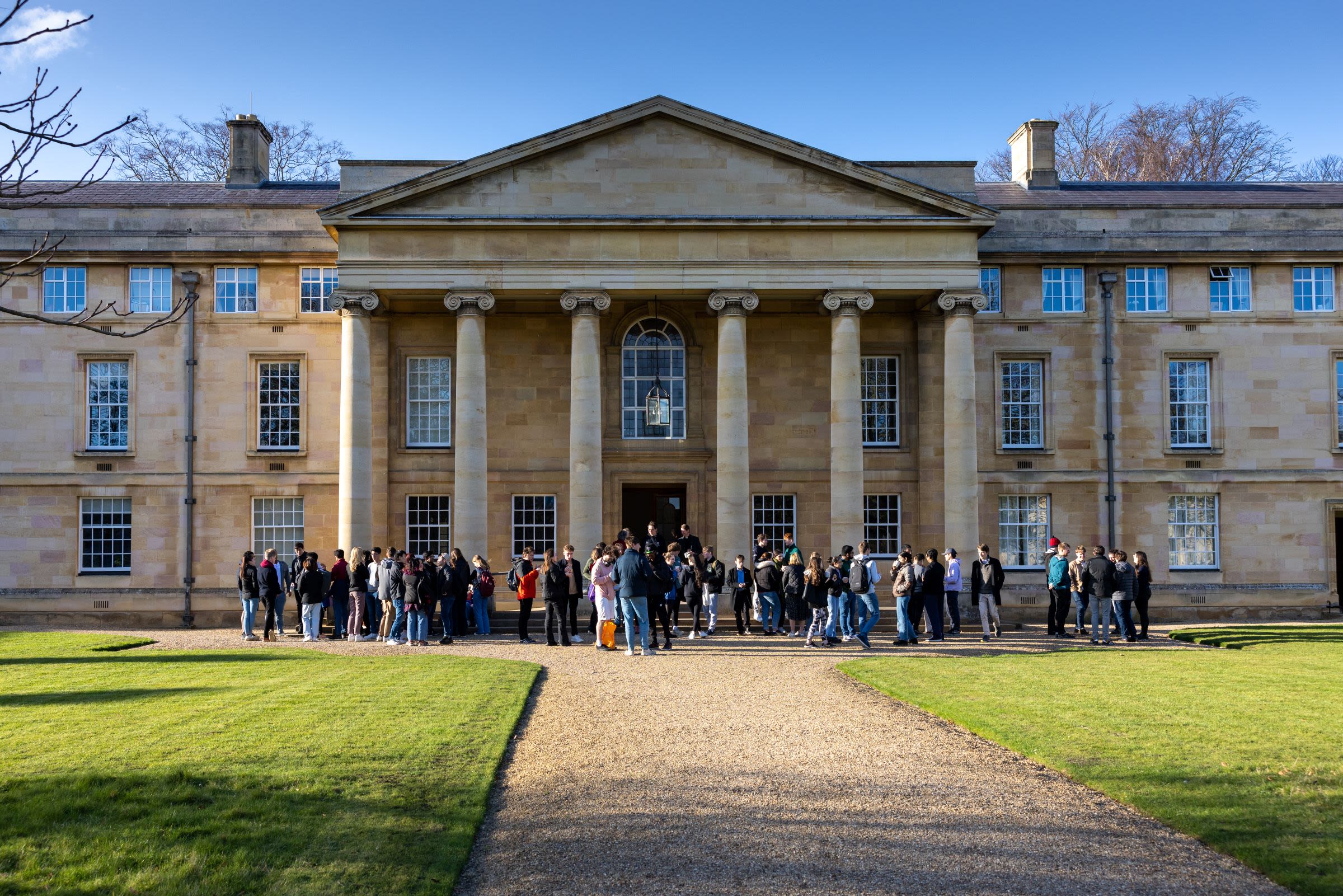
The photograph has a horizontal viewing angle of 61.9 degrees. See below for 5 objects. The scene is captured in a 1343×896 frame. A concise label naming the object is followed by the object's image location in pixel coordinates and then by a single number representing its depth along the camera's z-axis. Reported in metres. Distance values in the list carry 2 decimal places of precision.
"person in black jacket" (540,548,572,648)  20.53
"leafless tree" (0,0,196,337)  6.46
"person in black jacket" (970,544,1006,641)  22.23
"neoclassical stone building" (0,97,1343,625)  26.00
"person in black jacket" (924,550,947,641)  21.08
